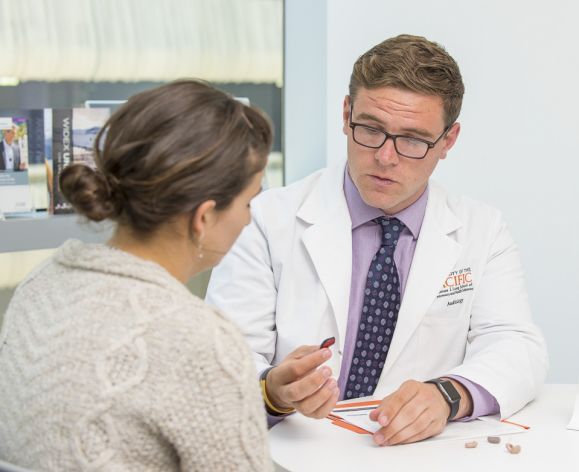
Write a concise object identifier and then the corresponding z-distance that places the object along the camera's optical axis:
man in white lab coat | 2.29
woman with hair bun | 1.16
